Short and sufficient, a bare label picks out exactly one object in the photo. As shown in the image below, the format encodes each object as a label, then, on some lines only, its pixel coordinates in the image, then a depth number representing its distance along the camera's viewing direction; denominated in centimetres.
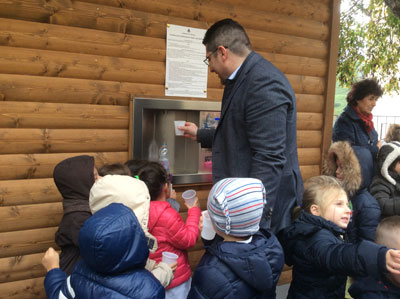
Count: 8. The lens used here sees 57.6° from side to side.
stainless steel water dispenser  321
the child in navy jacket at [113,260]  144
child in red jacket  234
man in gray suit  207
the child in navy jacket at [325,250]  165
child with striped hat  168
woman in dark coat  402
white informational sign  334
